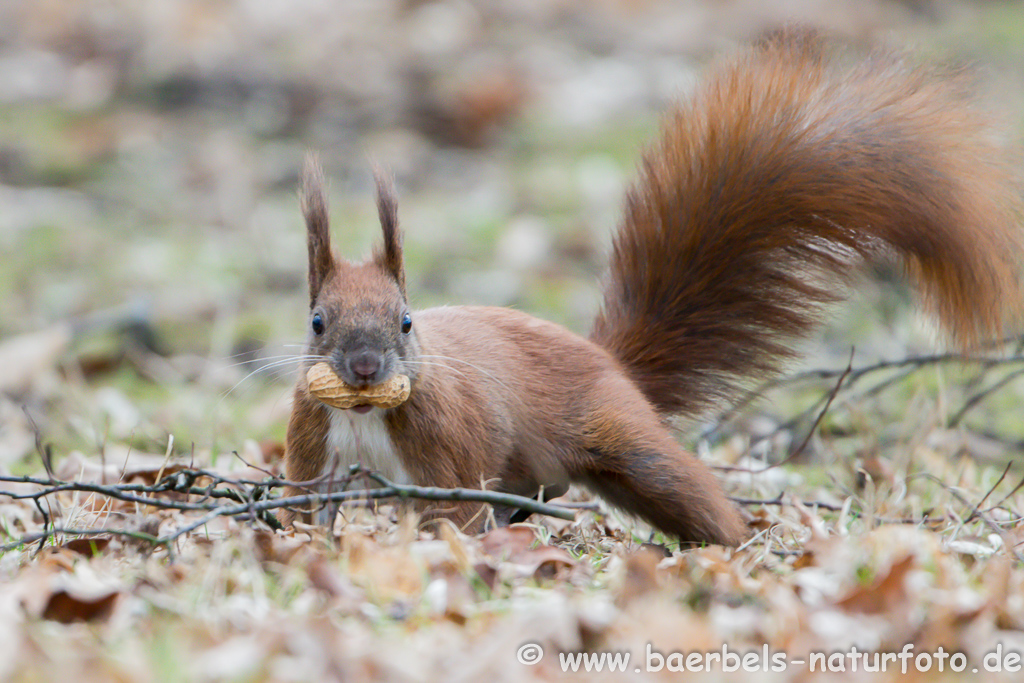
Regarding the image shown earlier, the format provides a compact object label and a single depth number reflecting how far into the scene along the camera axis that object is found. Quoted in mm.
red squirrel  6131
